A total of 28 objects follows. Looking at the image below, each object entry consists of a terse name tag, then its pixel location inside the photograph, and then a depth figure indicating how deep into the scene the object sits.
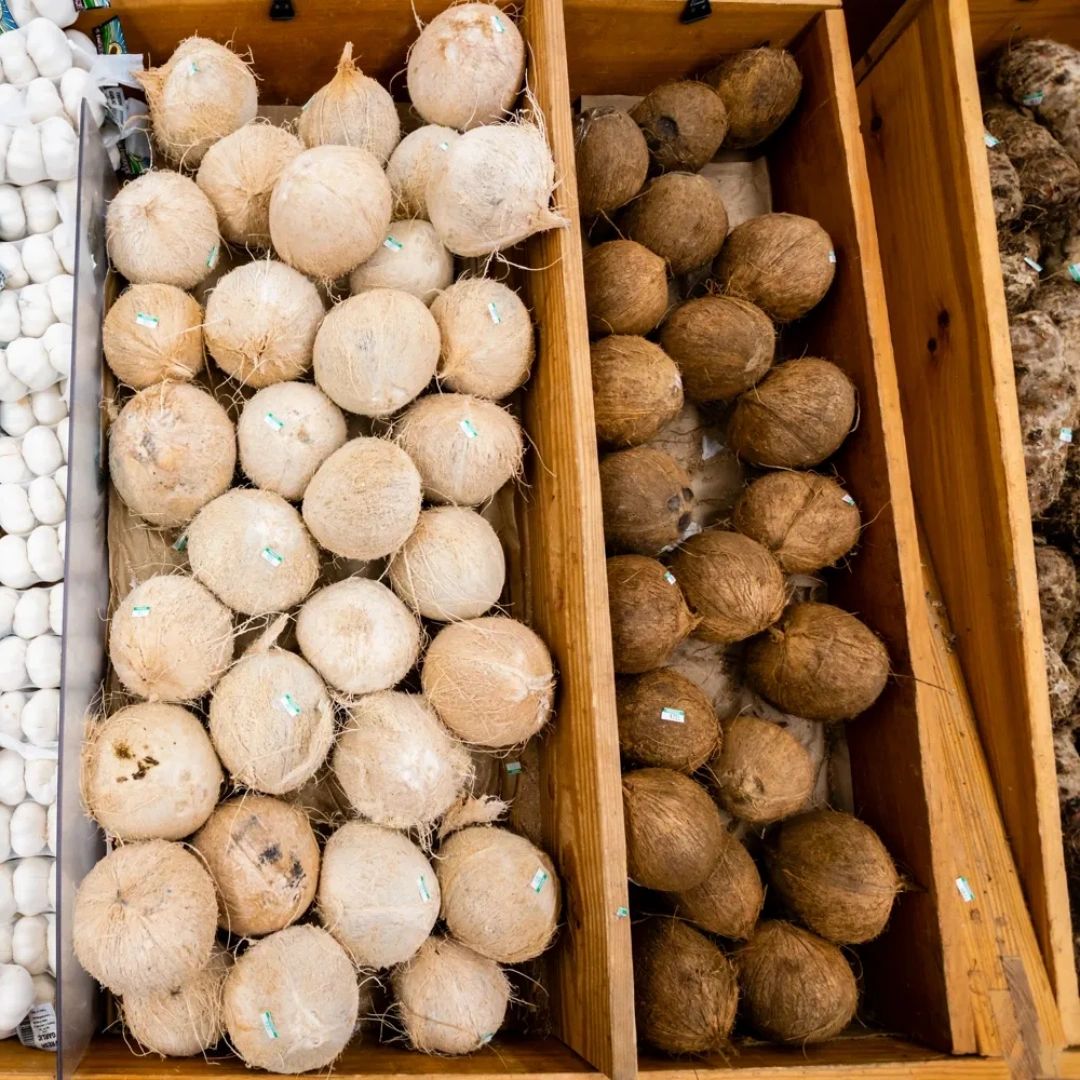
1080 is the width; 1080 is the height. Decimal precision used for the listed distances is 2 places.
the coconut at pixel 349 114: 1.39
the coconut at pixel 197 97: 1.37
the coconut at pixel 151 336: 1.27
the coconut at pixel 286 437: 1.24
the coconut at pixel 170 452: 1.21
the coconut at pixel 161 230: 1.30
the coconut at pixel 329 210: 1.25
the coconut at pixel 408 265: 1.36
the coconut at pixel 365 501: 1.18
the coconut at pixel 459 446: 1.28
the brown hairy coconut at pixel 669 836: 1.25
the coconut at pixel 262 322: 1.27
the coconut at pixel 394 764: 1.17
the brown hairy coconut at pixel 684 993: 1.22
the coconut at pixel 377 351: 1.24
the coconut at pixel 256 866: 1.11
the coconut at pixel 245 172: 1.35
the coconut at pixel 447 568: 1.26
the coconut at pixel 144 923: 1.03
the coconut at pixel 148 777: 1.10
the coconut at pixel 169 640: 1.15
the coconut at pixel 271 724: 1.14
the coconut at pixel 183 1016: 1.10
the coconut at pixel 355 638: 1.19
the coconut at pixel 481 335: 1.33
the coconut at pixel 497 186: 1.28
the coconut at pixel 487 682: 1.22
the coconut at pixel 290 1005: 1.06
